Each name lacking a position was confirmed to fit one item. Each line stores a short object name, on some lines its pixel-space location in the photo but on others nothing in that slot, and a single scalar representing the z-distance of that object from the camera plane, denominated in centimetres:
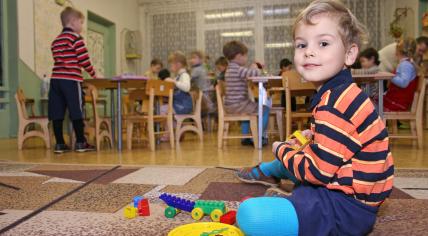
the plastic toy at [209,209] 117
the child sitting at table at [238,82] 360
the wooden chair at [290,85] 300
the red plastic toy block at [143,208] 127
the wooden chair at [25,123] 357
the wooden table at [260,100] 317
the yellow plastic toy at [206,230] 96
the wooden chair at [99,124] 346
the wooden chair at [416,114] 308
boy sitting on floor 92
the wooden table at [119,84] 334
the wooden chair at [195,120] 397
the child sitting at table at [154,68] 594
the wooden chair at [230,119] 339
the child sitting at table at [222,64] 573
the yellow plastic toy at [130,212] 124
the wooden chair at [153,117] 338
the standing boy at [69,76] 331
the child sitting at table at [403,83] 319
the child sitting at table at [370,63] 363
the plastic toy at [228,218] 112
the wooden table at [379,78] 287
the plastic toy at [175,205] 124
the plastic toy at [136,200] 130
